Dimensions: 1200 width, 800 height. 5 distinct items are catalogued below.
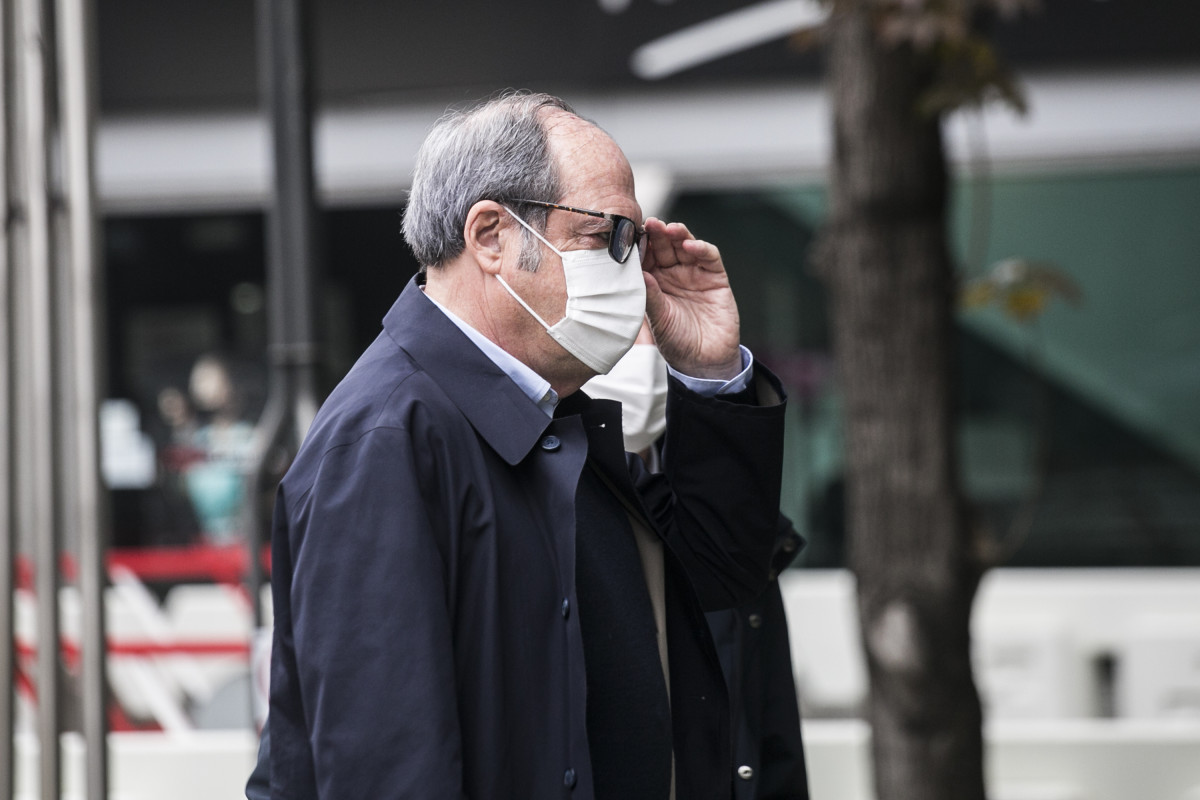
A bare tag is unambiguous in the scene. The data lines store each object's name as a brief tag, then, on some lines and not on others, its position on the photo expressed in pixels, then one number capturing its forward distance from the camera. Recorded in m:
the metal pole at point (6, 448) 6.06
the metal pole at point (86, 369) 5.91
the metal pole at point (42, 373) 5.98
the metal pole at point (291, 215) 7.62
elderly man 3.16
